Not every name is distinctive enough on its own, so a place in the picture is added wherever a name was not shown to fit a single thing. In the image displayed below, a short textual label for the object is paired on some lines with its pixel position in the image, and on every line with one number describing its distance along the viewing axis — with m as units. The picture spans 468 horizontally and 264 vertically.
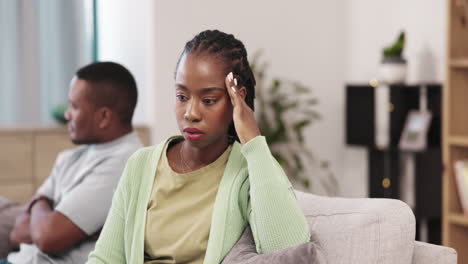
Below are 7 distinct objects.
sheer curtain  4.66
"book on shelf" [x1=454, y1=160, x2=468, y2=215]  3.90
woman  1.51
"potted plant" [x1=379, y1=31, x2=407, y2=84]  4.48
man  2.19
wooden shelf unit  3.96
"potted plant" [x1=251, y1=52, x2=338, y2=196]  4.98
